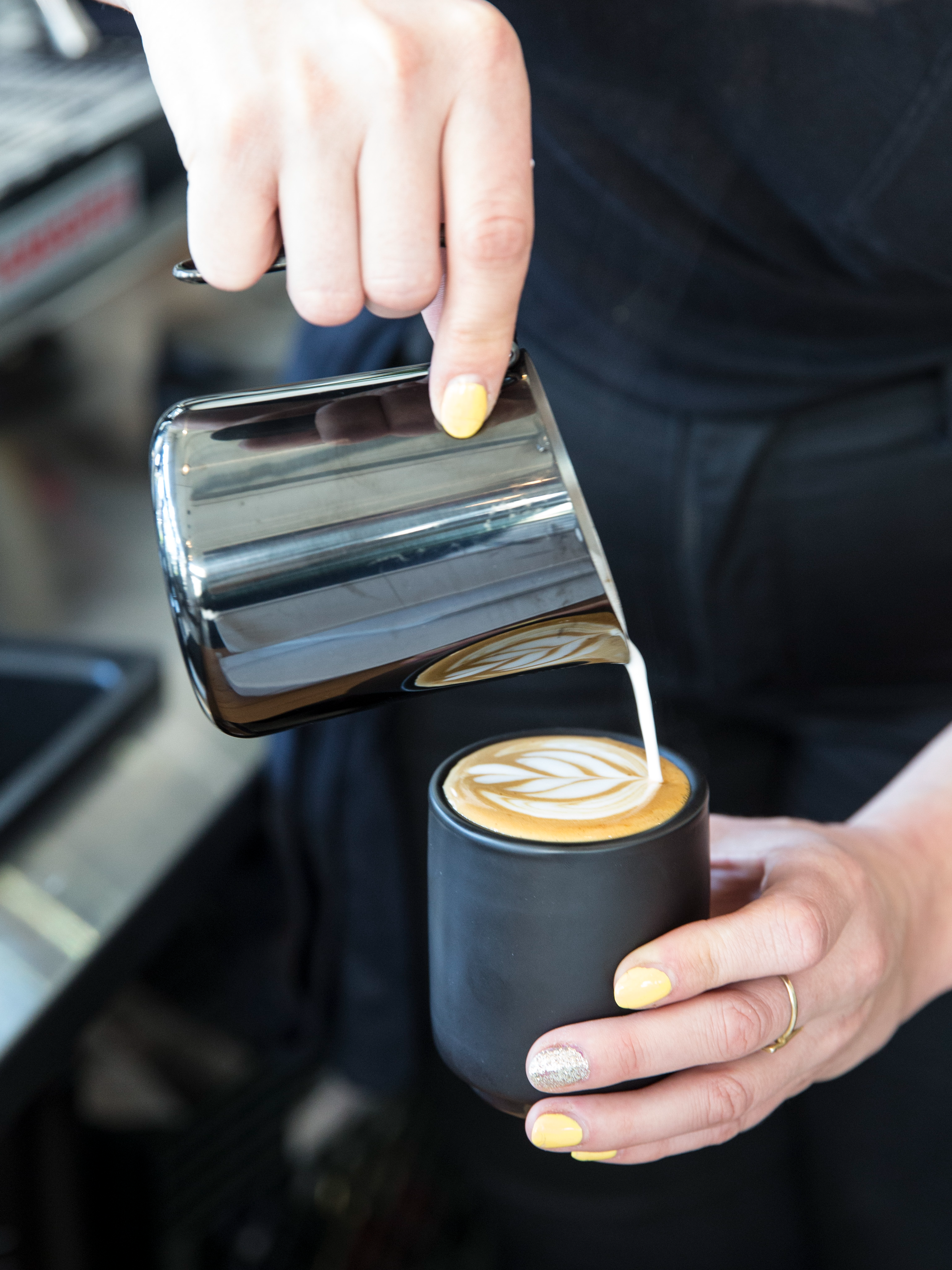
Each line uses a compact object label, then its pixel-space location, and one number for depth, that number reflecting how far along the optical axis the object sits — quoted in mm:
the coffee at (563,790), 566
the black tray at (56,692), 1046
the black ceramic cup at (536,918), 533
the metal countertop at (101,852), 750
